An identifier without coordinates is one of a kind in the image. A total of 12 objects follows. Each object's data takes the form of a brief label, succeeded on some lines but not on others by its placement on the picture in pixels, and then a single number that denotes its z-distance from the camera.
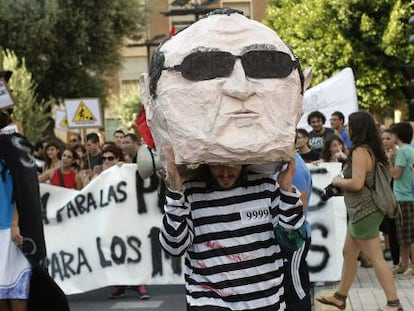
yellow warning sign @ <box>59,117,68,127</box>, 18.38
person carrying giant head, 3.90
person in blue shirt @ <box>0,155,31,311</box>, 6.64
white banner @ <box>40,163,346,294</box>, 9.39
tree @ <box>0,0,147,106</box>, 29.62
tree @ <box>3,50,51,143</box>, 27.97
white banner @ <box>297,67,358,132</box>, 14.11
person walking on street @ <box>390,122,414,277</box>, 10.05
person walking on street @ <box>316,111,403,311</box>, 7.29
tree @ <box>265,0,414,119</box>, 28.77
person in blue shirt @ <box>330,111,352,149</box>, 11.77
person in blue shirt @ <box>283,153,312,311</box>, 5.25
